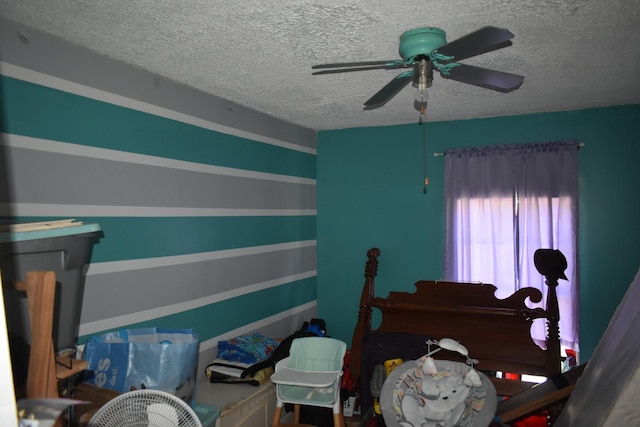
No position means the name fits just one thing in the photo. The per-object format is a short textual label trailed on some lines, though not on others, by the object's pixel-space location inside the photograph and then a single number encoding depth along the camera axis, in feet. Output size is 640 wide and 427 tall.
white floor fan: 4.70
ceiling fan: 5.53
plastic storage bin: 4.34
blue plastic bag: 5.98
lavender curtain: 10.44
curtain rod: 10.34
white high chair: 8.49
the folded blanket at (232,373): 8.66
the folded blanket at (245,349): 9.05
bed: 8.93
